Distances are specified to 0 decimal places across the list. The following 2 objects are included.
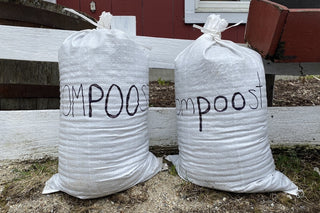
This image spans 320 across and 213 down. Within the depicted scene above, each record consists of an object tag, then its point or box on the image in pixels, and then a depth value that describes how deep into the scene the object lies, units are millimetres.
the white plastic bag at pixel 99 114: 1002
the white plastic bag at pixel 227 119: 1024
